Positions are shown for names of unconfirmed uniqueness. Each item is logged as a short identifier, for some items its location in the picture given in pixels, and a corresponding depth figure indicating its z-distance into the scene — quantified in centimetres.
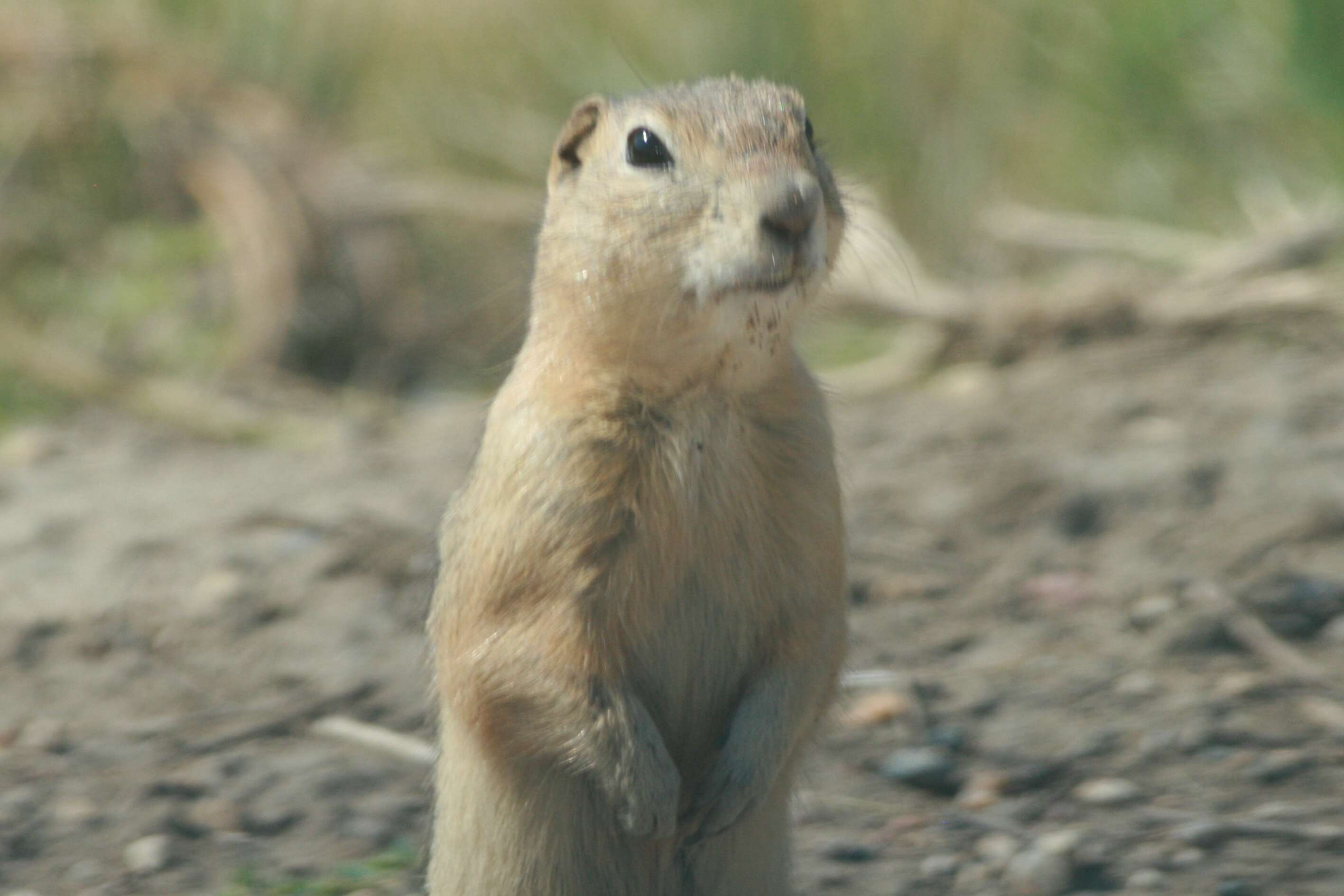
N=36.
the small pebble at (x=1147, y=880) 596
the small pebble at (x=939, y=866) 632
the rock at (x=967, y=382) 1133
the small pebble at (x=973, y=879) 619
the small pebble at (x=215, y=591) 903
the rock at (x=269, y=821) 703
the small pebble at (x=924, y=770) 714
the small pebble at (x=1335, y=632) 781
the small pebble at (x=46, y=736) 780
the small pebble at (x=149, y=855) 667
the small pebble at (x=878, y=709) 773
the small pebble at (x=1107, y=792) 671
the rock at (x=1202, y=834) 620
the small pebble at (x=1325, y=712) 698
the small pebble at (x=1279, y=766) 666
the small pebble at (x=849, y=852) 656
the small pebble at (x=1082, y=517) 923
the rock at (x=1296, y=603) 792
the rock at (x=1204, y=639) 791
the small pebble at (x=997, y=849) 634
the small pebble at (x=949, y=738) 743
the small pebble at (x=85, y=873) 656
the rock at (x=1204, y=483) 915
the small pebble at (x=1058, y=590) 860
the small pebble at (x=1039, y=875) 605
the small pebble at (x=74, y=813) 707
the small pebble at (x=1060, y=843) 623
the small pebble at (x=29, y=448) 1219
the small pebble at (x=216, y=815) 705
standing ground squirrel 505
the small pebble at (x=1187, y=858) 607
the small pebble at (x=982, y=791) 693
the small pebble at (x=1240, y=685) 737
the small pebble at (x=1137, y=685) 757
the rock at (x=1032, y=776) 698
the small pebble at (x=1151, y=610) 825
